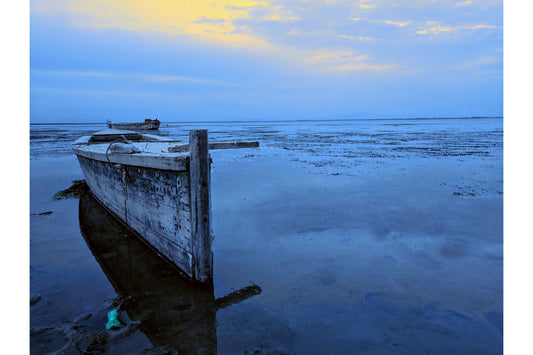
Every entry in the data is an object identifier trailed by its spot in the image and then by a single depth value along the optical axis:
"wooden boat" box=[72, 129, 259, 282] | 4.72
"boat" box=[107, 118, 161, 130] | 41.63
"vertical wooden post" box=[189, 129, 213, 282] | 4.68
